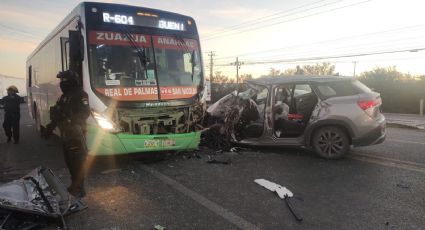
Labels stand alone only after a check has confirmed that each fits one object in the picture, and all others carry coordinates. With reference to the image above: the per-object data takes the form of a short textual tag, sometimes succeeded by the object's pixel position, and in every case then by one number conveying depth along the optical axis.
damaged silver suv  7.45
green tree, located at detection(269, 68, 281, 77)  75.83
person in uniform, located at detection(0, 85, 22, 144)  11.23
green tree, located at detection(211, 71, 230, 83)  93.32
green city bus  6.78
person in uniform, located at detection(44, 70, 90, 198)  5.50
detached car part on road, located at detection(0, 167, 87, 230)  4.02
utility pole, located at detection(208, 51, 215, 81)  83.50
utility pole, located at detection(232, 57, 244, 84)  68.88
